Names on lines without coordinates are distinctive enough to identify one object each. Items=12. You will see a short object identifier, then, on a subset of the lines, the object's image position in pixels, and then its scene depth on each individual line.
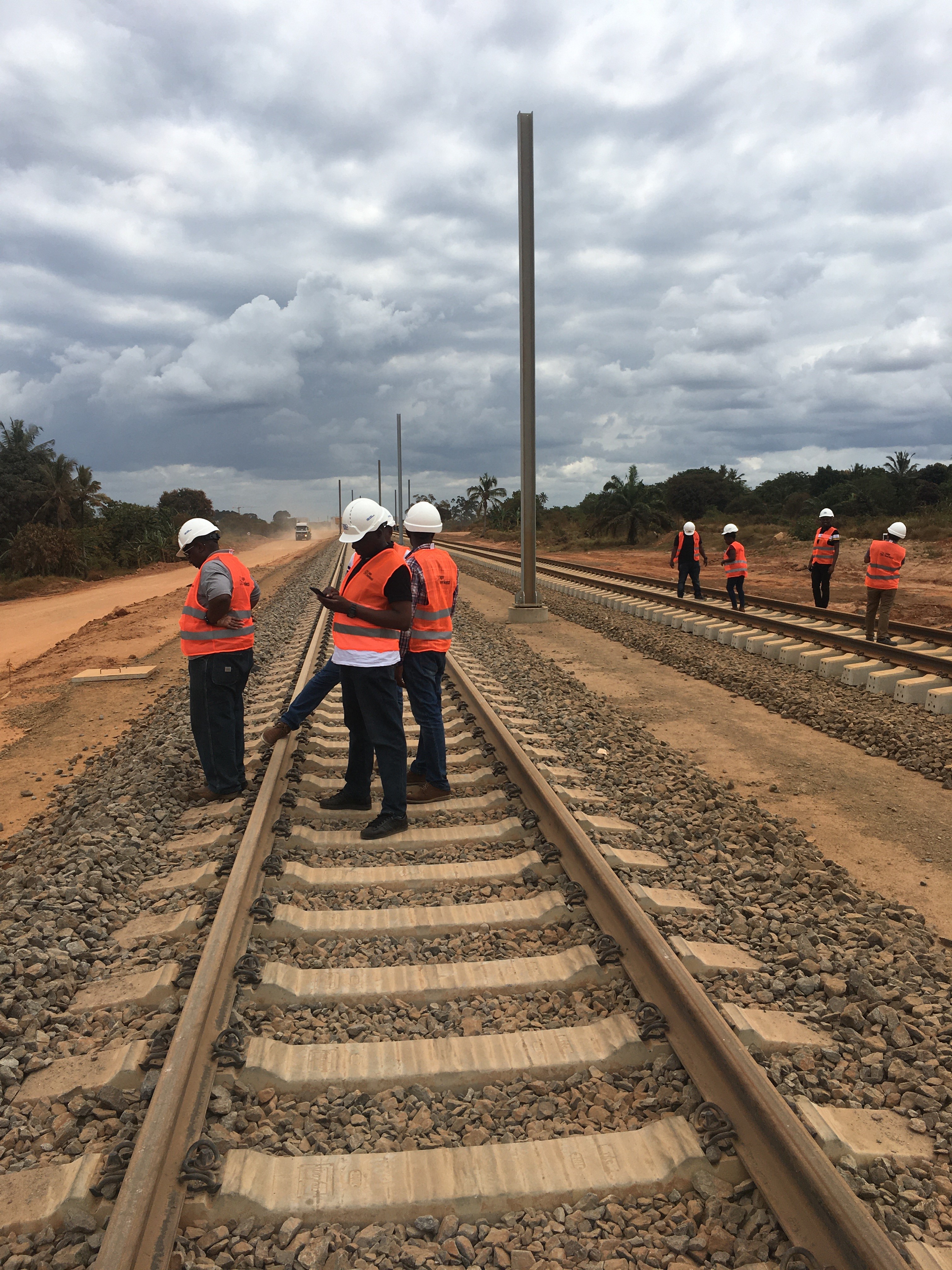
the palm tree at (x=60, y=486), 41.84
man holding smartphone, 4.62
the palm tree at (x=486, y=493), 75.50
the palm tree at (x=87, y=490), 43.31
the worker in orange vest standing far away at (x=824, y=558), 13.72
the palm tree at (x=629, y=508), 40.22
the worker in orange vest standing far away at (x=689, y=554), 16.36
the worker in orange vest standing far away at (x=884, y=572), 10.43
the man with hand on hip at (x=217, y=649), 5.24
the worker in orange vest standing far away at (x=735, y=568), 14.57
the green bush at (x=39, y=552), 32.84
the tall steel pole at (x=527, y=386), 14.02
